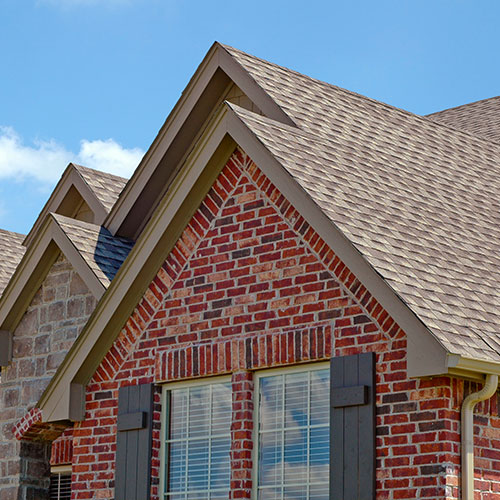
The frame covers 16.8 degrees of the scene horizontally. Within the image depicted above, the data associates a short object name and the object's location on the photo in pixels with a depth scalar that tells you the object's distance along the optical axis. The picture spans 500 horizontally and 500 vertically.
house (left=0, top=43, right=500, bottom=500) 13.46
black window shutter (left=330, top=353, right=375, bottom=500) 13.55
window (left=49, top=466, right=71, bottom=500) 20.28
